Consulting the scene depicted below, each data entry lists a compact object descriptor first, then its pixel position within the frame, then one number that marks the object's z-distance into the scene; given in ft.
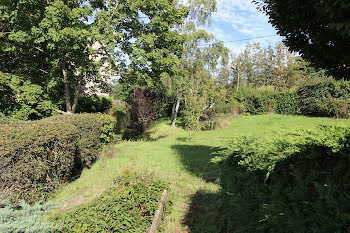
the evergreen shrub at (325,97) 44.80
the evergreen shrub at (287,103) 56.90
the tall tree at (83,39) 28.27
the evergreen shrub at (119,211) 9.69
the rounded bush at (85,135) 20.62
